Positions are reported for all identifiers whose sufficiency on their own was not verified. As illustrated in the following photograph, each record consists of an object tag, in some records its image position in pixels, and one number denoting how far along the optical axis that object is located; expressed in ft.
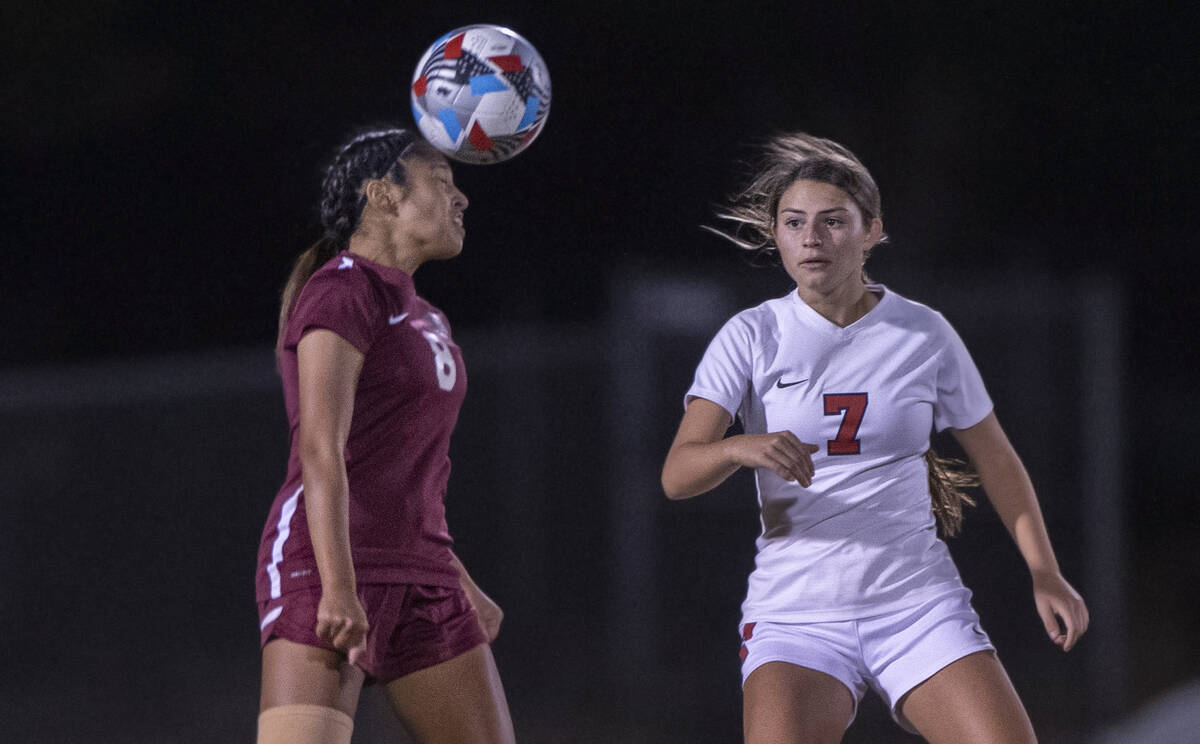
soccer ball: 60.55
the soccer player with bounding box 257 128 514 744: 58.97
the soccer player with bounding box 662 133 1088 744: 59.28
